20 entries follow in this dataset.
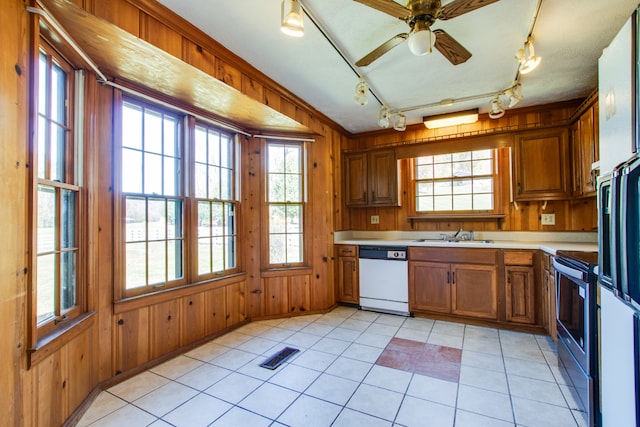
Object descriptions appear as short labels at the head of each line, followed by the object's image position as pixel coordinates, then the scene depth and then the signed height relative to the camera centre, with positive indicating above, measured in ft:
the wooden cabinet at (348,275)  12.98 -2.69
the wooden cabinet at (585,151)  8.54 +2.01
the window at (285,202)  11.95 +0.57
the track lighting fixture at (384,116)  9.42 +3.23
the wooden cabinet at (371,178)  13.47 +1.75
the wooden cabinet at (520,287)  10.02 -2.54
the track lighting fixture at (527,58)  6.07 +3.33
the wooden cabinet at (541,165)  10.46 +1.82
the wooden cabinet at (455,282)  10.62 -2.58
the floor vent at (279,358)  7.91 -4.08
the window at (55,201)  5.39 +0.33
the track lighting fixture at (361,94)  7.39 +3.10
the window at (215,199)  9.63 +0.58
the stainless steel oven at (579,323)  5.27 -2.27
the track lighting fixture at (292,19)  4.78 +3.28
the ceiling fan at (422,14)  4.88 +3.55
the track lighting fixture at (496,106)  8.76 +3.26
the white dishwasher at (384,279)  11.96 -2.70
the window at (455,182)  12.51 +1.49
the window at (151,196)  7.68 +0.57
